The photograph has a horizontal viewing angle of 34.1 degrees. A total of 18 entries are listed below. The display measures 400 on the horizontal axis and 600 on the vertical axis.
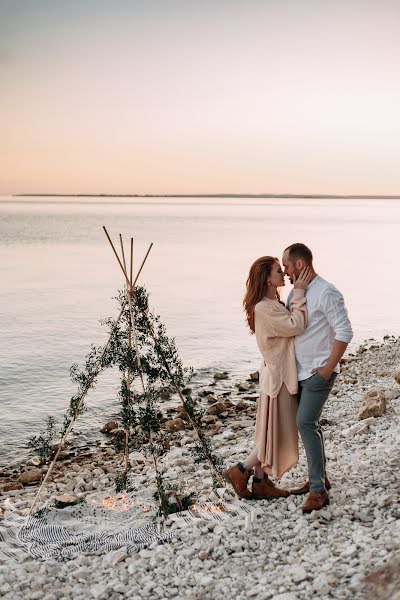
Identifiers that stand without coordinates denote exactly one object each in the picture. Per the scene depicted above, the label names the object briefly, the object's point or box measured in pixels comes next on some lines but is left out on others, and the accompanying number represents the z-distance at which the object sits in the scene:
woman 6.31
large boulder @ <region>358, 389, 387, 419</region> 9.64
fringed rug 6.46
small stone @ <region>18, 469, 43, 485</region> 10.13
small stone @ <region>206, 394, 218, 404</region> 14.02
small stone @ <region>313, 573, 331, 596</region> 5.04
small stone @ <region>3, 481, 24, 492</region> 9.84
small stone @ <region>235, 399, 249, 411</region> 13.41
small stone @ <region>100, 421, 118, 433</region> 12.59
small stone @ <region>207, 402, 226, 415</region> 13.02
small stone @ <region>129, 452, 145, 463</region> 10.63
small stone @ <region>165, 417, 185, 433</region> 12.03
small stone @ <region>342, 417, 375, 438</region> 9.09
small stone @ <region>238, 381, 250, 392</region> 15.11
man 6.12
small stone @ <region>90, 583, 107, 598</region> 5.57
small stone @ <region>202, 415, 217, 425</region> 12.50
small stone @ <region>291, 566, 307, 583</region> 5.31
